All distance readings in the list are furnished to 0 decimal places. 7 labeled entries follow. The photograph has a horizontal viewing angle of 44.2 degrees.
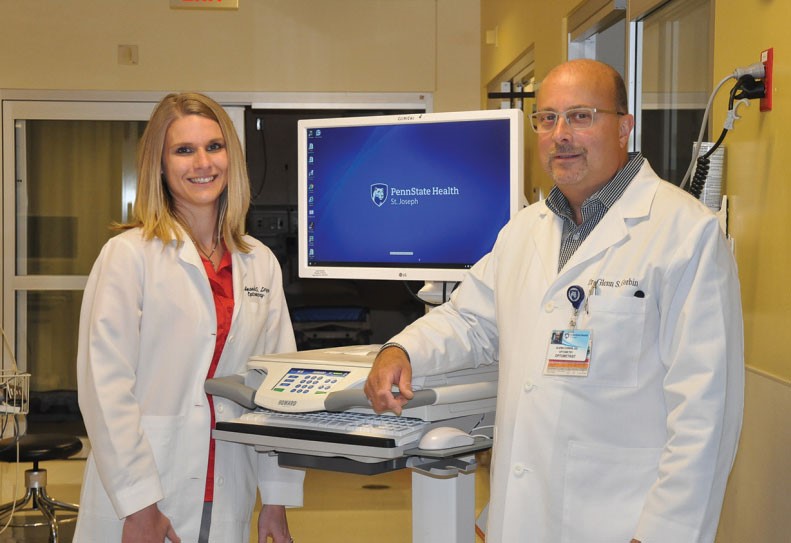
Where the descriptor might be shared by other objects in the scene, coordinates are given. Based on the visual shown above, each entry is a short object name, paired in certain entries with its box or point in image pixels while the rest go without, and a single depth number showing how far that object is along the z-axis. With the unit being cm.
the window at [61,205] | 621
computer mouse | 187
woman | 202
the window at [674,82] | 305
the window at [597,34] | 387
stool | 433
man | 164
